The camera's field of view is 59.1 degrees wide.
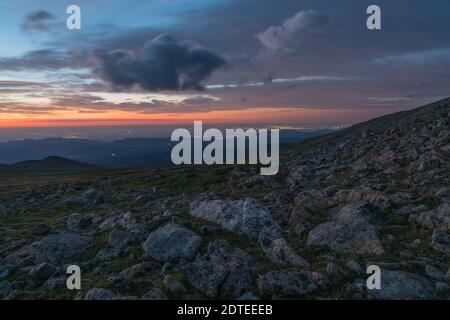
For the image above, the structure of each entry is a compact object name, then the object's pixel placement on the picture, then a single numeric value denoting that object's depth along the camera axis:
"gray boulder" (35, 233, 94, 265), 16.53
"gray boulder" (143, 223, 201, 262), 15.03
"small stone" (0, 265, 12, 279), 15.58
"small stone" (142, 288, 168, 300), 11.97
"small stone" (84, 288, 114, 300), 12.02
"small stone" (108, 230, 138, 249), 16.67
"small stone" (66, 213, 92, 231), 21.78
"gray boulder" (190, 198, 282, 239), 17.19
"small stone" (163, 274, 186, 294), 12.51
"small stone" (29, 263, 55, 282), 14.77
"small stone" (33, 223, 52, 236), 21.55
